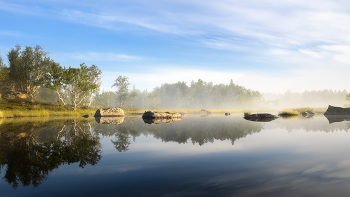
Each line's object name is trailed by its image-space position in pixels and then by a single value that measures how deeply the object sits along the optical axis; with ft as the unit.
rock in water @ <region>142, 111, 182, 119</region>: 104.73
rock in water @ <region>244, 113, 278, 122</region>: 101.69
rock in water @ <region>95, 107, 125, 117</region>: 123.65
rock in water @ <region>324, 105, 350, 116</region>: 119.37
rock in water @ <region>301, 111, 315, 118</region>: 119.22
